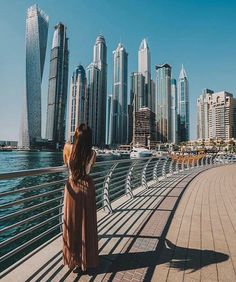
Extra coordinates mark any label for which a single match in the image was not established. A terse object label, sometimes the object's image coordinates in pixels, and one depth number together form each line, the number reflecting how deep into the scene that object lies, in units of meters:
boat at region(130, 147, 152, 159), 87.31
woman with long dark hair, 2.80
